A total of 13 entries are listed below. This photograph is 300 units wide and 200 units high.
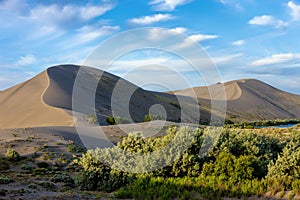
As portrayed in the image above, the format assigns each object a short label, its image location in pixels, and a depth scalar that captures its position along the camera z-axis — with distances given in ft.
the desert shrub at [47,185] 43.72
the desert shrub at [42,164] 72.36
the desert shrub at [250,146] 42.47
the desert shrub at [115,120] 167.78
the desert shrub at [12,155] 75.87
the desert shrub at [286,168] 35.53
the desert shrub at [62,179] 50.08
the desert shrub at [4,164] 68.74
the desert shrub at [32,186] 42.88
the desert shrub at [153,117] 195.54
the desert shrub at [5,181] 46.96
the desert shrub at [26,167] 69.22
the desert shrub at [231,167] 37.91
